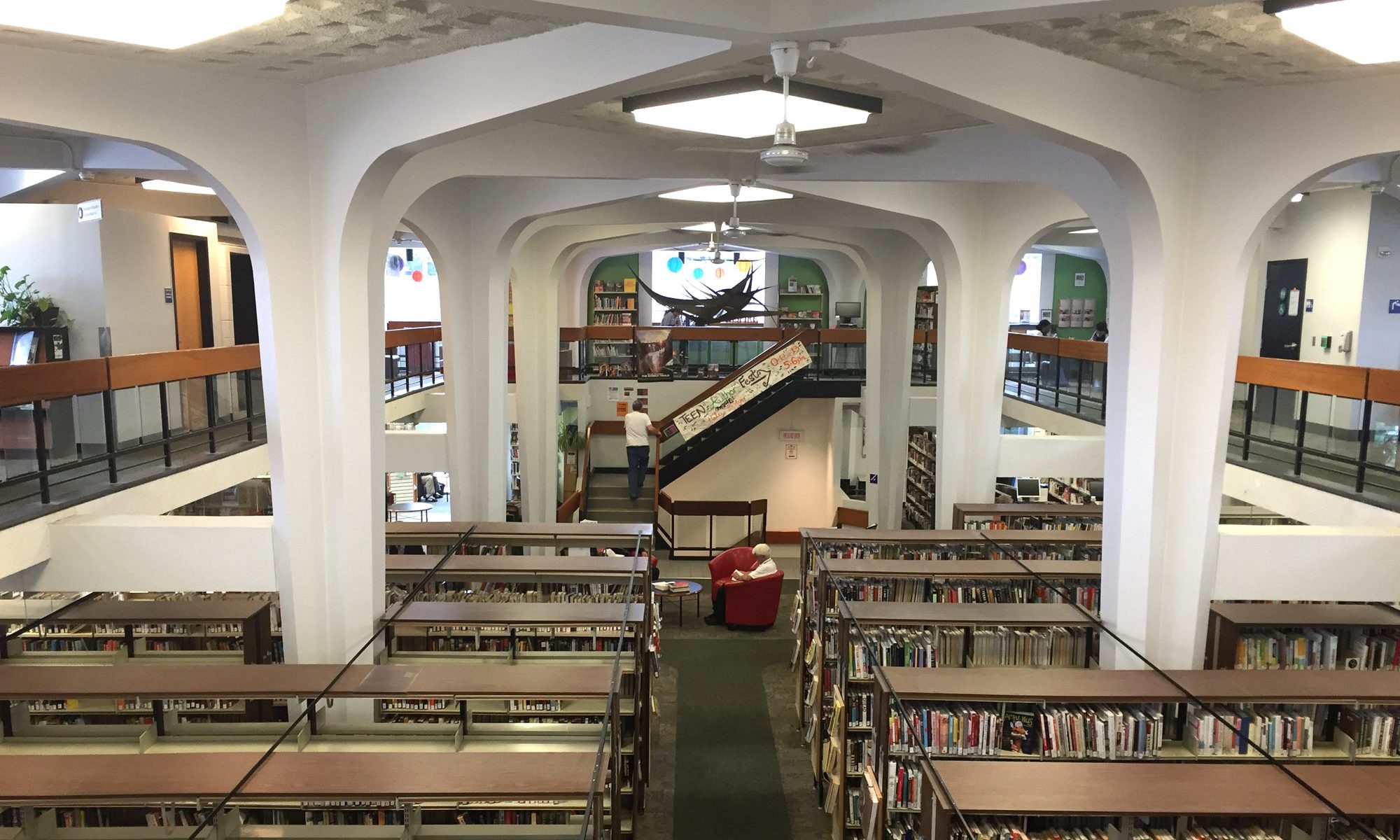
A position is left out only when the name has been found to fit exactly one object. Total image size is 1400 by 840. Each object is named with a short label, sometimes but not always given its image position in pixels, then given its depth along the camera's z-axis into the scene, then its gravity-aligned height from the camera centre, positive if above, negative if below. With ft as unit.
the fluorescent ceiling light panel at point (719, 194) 29.73 +4.34
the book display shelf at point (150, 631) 18.08 -7.01
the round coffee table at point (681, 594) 33.12 -10.16
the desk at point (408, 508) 40.73 -8.80
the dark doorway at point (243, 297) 43.73 +0.89
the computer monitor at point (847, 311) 60.80 +0.73
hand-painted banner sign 44.14 -3.43
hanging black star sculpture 57.88 +1.12
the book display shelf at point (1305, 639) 17.67 -6.21
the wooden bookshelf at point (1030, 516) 28.37 -6.16
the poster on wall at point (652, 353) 55.47 -2.02
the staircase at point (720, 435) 48.49 -6.16
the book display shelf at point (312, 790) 12.56 -6.67
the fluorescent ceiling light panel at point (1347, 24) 11.08 +3.89
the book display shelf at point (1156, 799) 12.17 -6.50
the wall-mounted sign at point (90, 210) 27.50 +3.18
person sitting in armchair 33.30 -9.21
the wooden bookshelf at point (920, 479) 46.06 -8.30
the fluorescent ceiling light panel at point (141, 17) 11.06 +3.82
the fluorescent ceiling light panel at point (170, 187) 33.04 +4.88
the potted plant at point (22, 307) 30.48 +0.21
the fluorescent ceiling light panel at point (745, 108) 15.43 +3.95
